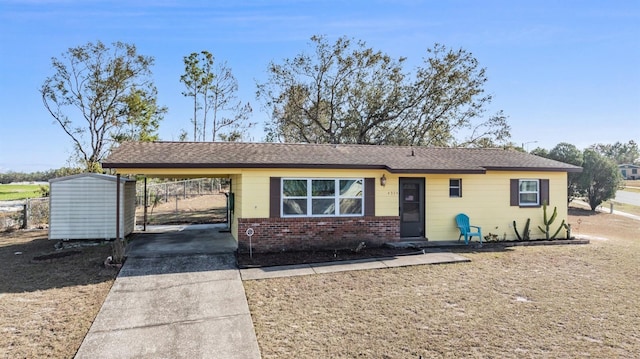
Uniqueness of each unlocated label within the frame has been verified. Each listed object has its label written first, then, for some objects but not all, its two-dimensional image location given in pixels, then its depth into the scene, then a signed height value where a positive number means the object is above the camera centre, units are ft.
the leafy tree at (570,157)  88.99 +7.97
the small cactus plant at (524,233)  39.14 -4.70
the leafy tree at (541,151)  100.50 +10.76
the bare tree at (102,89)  74.49 +20.13
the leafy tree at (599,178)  87.10 +2.64
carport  30.01 -5.42
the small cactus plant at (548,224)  39.42 -3.78
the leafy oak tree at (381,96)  81.10 +20.78
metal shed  35.91 -2.04
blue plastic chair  36.58 -3.98
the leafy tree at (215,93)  97.30 +25.31
